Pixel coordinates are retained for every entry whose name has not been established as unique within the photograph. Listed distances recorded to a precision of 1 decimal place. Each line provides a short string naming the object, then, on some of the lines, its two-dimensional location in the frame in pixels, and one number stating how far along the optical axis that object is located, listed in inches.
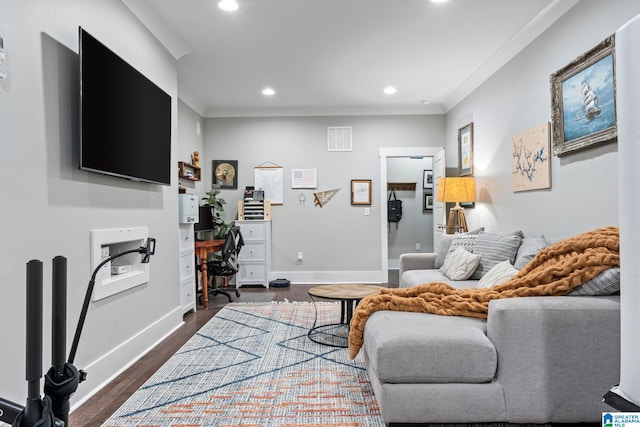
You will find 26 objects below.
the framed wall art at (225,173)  247.3
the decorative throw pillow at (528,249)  120.0
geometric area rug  79.7
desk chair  191.5
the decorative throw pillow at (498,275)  109.0
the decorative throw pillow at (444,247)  166.4
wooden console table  186.9
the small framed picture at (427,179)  319.6
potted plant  229.8
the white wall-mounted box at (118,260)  95.8
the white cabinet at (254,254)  230.5
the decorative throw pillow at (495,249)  133.3
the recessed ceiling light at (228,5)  121.6
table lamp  183.8
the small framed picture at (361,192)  247.0
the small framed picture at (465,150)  200.5
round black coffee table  123.8
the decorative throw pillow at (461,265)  141.3
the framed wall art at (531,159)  132.4
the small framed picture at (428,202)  315.6
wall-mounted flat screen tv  89.4
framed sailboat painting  101.1
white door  220.8
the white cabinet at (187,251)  166.4
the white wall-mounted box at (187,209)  166.2
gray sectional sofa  71.1
